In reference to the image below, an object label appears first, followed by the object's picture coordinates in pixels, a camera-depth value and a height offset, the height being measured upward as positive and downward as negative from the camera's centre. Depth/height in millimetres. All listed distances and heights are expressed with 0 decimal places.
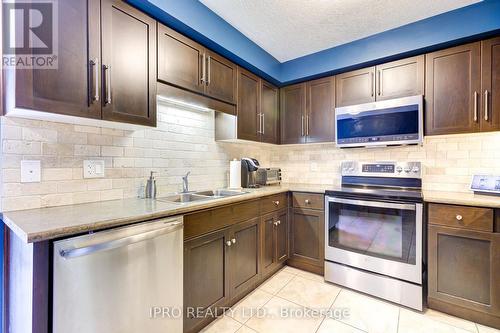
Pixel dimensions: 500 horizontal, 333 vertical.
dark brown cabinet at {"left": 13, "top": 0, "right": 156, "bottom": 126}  1146 +568
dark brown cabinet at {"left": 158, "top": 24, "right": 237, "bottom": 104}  1671 +821
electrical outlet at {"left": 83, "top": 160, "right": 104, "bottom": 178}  1535 -24
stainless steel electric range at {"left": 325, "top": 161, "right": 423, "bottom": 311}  1908 -642
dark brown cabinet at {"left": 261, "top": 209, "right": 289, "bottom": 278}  2246 -806
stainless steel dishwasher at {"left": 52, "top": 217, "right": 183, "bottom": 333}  971 -568
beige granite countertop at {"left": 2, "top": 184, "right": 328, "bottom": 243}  931 -256
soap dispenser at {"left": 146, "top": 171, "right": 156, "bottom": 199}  1798 -184
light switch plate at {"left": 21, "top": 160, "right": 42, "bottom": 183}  1300 -32
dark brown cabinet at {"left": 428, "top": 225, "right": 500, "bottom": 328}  1660 -834
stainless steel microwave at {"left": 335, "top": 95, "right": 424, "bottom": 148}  2148 +429
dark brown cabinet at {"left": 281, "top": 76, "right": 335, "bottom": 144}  2678 +668
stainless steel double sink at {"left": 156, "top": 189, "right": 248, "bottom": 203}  1961 -278
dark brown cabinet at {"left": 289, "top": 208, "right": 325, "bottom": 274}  2414 -819
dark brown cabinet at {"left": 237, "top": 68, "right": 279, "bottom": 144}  2422 +660
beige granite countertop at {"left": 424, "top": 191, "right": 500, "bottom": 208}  1655 -265
